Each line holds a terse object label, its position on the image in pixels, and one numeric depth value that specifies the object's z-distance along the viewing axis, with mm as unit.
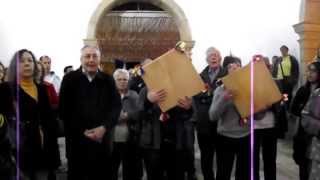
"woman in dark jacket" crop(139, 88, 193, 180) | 5402
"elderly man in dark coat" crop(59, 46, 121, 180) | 4617
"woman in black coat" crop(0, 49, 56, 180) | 4355
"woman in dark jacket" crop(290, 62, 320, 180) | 5410
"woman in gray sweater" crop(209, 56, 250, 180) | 5324
